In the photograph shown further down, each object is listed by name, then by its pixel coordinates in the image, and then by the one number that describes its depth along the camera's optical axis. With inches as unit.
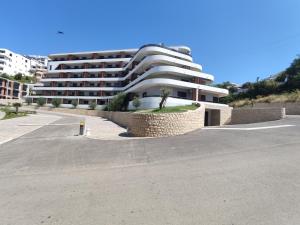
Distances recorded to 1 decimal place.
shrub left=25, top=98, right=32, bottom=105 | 2564.0
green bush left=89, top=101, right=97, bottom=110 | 2141.5
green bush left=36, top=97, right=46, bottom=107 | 2413.8
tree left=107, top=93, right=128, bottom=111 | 1631.4
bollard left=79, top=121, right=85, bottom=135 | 675.4
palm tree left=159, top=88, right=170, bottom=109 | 867.5
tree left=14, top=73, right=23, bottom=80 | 3870.6
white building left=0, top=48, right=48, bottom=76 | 4001.0
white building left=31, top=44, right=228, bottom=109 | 1425.9
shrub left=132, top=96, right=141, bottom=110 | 1307.1
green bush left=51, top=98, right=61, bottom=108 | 2322.8
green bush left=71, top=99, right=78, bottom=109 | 2267.5
